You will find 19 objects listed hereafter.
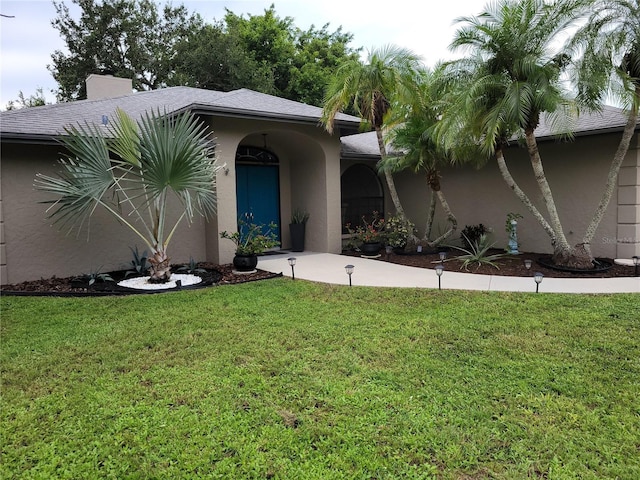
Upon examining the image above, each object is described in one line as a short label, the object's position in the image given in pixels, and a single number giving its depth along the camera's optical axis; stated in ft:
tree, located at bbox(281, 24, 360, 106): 86.89
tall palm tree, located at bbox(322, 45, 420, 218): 32.17
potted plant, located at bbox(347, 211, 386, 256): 36.52
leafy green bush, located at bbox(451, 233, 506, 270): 30.20
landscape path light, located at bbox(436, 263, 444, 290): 22.76
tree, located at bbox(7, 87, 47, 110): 90.33
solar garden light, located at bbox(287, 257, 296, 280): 27.00
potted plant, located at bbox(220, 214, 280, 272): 29.50
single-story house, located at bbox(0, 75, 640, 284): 27.48
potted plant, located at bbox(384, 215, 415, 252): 36.86
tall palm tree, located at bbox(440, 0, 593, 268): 25.64
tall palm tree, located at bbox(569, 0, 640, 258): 24.82
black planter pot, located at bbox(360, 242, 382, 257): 36.45
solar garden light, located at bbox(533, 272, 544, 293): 21.32
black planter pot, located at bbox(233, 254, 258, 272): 29.43
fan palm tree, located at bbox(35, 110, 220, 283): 23.90
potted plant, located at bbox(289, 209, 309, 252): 40.27
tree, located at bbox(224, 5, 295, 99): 90.17
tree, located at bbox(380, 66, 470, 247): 32.83
